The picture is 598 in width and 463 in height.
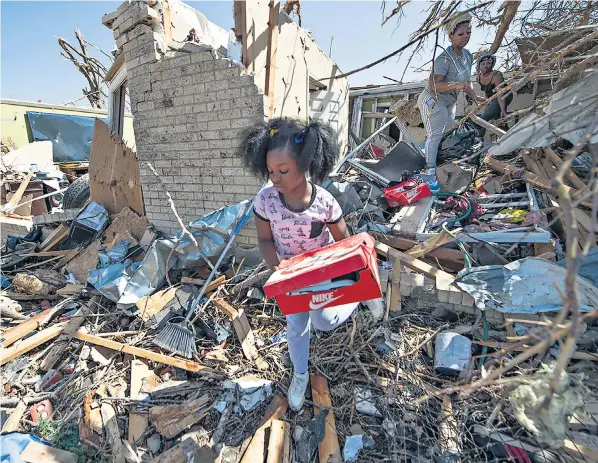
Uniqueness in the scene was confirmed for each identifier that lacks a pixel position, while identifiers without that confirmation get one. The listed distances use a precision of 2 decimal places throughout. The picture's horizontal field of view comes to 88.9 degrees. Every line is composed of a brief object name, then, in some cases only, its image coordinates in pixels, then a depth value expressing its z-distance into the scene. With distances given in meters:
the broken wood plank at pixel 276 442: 1.88
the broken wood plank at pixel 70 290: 3.75
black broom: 2.77
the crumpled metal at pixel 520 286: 2.29
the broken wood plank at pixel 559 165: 3.00
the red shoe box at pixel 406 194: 3.77
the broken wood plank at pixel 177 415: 2.15
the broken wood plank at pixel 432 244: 2.97
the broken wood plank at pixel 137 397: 2.19
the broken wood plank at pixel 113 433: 2.05
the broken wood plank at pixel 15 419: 2.29
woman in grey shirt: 3.66
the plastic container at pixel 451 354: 2.21
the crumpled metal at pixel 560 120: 2.21
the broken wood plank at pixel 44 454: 1.95
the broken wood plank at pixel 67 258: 4.51
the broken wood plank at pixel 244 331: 2.63
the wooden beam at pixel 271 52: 3.58
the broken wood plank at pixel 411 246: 2.99
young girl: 1.86
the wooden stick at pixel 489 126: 4.03
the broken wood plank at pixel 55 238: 5.02
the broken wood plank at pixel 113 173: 4.78
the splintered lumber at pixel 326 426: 1.87
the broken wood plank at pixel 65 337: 2.86
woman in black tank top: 4.56
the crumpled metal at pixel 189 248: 3.49
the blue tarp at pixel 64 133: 11.12
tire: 5.86
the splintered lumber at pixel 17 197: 7.04
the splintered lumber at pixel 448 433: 1.79
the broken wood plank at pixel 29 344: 2.86
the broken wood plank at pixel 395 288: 2.76
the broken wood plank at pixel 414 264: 2.78
